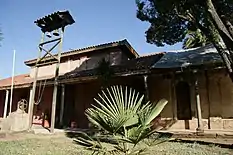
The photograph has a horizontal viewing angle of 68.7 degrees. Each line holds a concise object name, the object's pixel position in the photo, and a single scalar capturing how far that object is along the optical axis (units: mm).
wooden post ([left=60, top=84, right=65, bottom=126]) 11370
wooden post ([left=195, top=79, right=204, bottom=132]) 8348
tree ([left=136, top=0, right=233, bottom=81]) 5486
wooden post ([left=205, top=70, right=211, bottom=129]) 9357
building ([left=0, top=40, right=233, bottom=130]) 9030
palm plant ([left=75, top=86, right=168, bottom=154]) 2709
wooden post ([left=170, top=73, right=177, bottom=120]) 9882
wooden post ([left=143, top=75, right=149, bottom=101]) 9417
